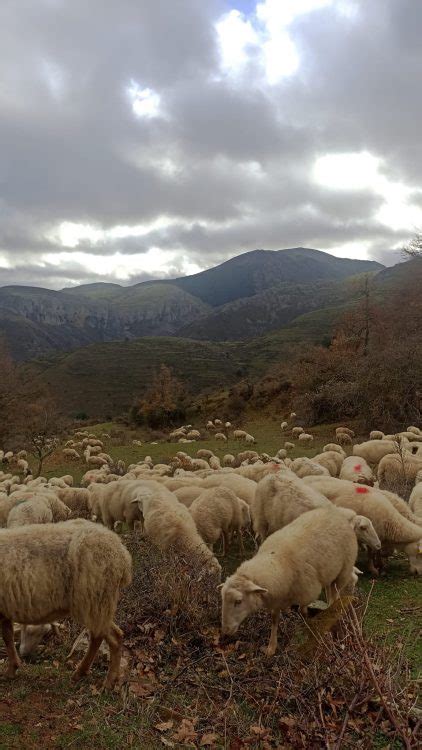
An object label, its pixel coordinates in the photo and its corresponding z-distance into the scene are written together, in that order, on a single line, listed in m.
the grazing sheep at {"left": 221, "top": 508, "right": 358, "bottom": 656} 5.65
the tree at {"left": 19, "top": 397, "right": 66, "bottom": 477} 24.16
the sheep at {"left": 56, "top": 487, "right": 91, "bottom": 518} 12.80
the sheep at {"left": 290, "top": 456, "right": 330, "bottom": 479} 12.70
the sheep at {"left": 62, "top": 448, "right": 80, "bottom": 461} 25.97
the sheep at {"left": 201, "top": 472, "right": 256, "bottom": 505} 10.48
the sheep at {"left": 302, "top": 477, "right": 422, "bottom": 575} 7.98
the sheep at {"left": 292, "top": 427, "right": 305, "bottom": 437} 27.16
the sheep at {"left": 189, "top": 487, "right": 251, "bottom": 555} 9.01
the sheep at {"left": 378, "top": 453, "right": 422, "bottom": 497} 13.10
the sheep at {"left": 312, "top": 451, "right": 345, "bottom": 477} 15.10
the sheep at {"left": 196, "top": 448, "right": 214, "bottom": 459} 22.47
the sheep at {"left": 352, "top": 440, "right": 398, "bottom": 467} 16.72
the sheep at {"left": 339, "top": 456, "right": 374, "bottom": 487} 12.22
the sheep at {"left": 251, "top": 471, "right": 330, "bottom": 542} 8.01
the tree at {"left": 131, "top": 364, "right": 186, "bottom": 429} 40.88
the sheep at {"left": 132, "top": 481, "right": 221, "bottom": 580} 7.26
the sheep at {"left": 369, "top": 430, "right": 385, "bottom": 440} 21.86
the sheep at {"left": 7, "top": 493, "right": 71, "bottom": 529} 9.45
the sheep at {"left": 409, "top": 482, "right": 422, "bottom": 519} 9.74
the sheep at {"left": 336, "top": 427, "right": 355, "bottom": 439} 24.75
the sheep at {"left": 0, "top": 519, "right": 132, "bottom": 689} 4.81
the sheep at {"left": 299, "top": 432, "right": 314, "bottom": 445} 24.94
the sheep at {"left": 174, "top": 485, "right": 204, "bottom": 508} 10.69
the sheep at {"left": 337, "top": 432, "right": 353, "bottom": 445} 23.92
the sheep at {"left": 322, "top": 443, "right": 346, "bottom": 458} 19.12
